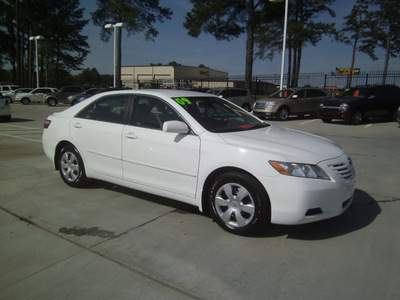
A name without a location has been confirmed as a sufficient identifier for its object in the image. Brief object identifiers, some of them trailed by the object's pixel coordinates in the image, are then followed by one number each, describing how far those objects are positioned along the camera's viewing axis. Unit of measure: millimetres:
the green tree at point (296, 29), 27422
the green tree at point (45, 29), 41250
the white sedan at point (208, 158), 3242
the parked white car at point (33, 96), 29891
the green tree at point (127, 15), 29469
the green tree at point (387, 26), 32188
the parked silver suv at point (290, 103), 16656
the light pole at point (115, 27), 27192
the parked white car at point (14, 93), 31498
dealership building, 71875
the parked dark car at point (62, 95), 28672
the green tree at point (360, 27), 34344
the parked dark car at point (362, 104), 14305
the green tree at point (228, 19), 25922
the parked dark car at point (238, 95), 18892
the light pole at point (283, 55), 19391
